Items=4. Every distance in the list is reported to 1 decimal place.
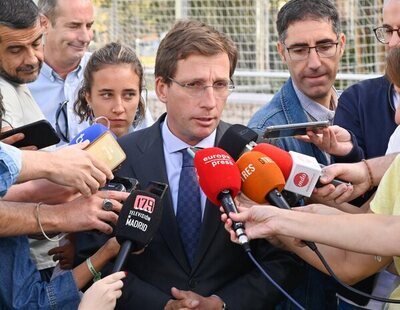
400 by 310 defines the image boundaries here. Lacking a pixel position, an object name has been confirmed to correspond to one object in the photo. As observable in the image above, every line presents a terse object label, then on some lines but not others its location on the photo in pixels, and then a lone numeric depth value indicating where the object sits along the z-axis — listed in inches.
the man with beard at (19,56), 142.7
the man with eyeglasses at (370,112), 142.6
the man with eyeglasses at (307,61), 154.6
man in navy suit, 123.8
